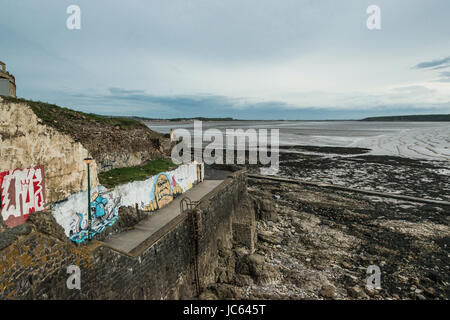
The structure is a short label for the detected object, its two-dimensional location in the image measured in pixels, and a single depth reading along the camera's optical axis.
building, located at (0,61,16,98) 14.28
